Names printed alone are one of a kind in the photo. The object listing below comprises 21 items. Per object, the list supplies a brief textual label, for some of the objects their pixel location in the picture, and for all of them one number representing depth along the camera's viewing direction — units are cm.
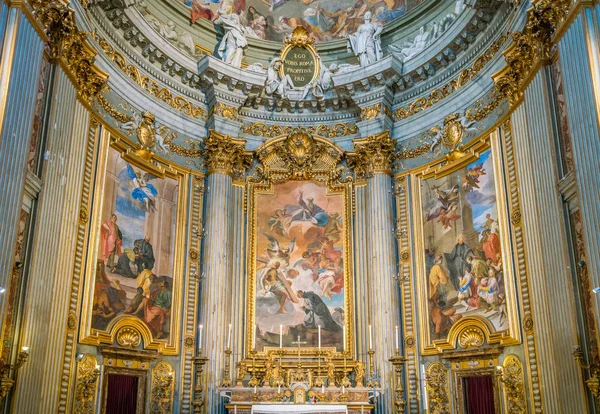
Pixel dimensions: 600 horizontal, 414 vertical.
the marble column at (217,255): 1550
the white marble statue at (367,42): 1838
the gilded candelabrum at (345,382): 1525
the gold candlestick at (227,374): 1519
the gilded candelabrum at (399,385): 1473
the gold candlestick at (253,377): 1526
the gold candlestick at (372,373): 1530
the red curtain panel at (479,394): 1335
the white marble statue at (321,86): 1856
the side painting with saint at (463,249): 1402
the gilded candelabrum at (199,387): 1477
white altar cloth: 1350
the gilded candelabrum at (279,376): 1509
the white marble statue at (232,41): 1847
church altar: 1462
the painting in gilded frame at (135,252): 1384
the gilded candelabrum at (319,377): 1541
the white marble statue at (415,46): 1747
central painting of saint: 1659
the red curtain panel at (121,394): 1364
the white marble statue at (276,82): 1848
